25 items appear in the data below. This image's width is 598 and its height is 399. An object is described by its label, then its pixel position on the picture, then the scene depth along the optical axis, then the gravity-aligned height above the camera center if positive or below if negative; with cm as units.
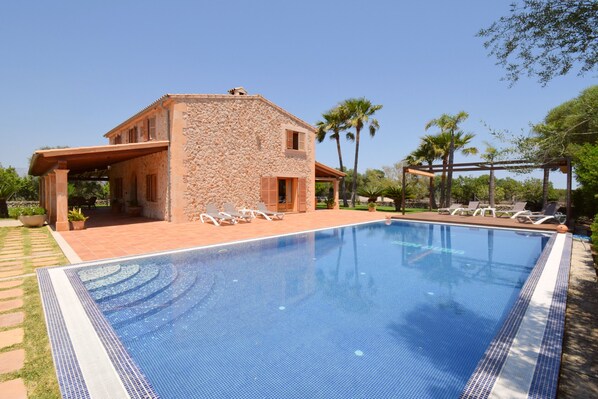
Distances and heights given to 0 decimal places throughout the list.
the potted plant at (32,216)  1283 -105
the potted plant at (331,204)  2474 -84
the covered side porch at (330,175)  2265 +156
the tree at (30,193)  2847 -4
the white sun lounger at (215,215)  1456 -111
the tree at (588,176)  1080 +74
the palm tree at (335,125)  2822 +682
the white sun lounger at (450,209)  1912 -96
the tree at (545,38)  327 +197
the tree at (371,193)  2513 +12
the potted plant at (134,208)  1728 -88
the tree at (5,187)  1692 +32
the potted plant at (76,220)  1190 -111
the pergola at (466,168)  1242 +156
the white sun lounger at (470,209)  1844 -92
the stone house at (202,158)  1430 +184
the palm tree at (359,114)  2725 +760
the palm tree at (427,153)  2650 +387
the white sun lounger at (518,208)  1692 -76
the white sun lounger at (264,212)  1658 -107
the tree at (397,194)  2289 +5
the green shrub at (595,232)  609 -84
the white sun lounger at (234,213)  1502 -102
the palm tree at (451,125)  2495 +609
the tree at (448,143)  2581 +463
